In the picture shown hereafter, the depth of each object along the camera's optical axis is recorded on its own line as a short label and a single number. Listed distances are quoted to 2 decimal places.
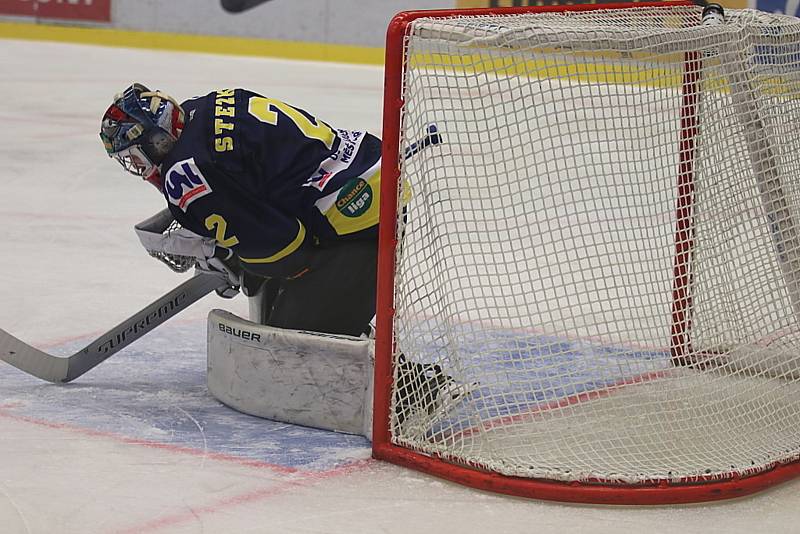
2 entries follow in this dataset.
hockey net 5.40
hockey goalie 5.99
